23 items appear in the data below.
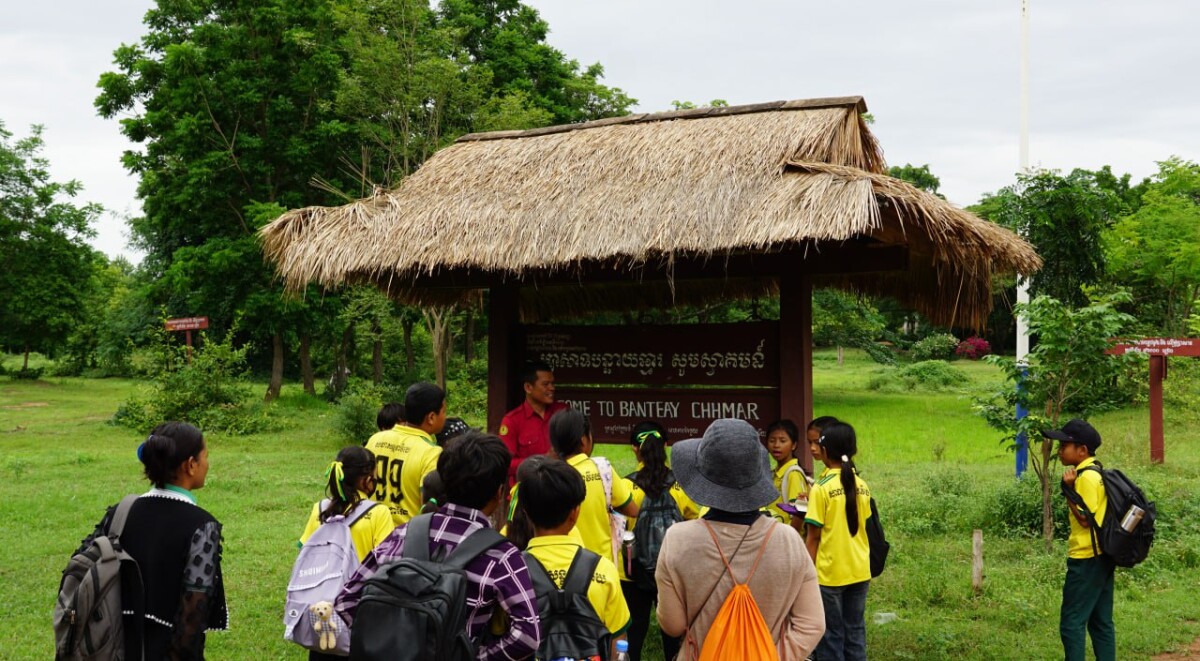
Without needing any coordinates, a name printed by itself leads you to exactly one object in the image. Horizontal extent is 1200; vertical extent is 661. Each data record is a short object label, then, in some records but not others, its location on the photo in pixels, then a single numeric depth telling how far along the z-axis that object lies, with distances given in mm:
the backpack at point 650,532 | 4953
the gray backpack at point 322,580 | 3783
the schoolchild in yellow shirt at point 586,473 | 4414
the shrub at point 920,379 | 29469
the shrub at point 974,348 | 36281
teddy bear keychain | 3742
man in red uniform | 6086
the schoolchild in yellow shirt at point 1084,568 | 5090
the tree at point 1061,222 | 10391
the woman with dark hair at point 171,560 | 3311
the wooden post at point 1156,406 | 13367
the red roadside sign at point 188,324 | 19266
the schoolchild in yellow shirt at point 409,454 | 4797
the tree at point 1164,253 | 22078
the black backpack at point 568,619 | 2938
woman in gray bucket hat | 3020
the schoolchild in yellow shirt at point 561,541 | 3031
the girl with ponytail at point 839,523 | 4793
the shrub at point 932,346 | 33938
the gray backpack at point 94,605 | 3146
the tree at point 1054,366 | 8062
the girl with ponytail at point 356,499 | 4117
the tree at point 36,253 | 30531
